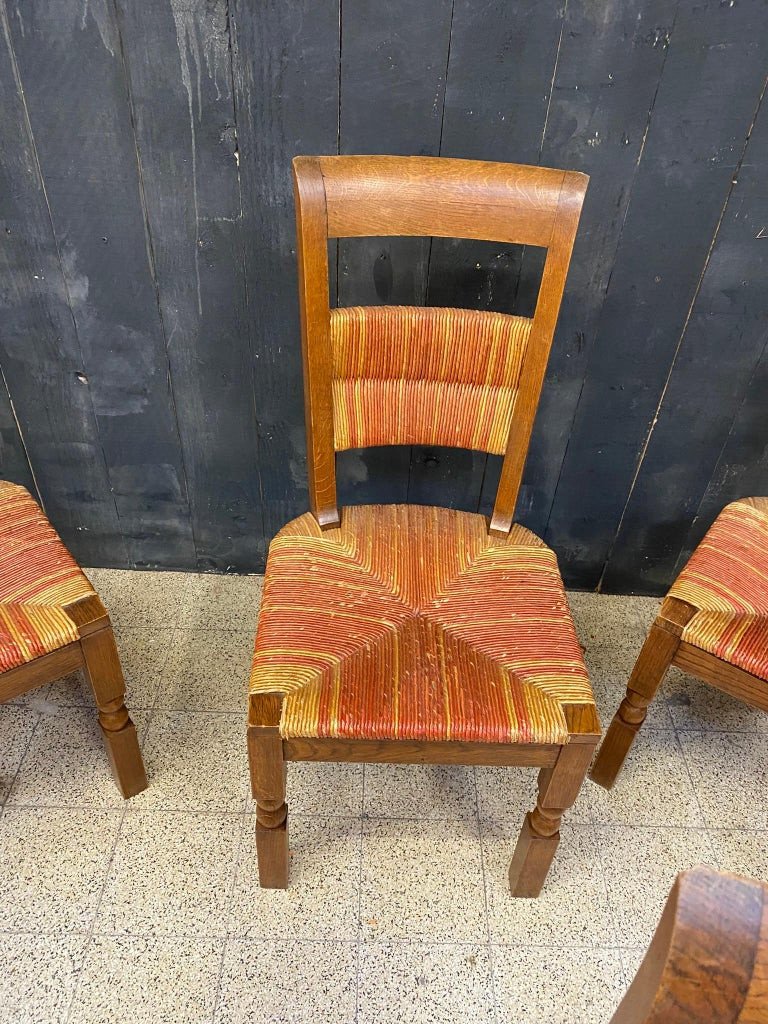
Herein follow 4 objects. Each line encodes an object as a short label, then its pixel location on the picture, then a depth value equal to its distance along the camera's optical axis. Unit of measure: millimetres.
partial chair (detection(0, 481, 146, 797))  1136
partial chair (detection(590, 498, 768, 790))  1215
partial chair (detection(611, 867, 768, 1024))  401
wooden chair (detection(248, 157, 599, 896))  1060
